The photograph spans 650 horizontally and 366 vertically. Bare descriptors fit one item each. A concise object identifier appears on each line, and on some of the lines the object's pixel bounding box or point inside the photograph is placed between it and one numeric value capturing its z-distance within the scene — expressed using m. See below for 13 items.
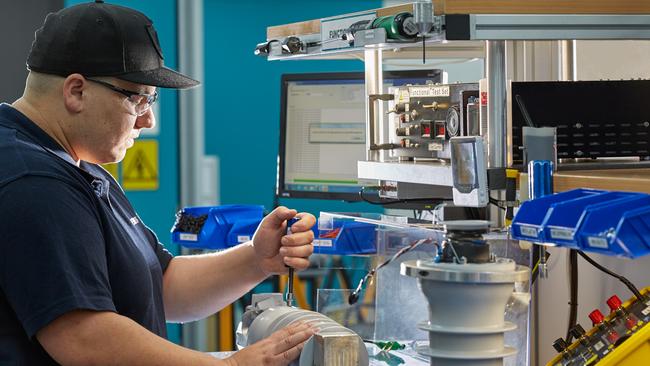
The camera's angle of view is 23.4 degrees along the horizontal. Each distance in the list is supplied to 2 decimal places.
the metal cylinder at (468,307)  1.94
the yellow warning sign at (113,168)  4.56
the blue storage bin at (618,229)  1.90
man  2.30
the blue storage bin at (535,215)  2.01
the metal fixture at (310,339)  2.14
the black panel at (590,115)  2.56
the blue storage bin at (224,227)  3.48
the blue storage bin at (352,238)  2.78
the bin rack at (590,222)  1.91
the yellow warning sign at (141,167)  4.63
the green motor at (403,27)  2.52
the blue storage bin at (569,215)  1.96
